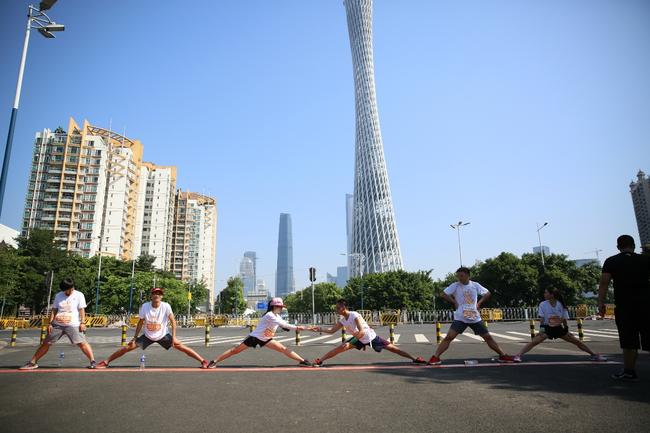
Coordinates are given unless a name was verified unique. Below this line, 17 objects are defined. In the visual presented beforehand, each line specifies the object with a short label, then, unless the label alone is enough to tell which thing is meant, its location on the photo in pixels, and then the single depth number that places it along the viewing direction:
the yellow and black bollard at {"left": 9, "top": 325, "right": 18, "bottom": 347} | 15.15
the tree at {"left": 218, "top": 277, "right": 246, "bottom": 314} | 79.25
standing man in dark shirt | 5.36
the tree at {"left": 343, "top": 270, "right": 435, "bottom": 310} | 54.53
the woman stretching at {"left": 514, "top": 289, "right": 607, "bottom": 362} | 7.97
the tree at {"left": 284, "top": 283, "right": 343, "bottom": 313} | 70.07
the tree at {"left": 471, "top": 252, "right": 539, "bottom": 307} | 49.56
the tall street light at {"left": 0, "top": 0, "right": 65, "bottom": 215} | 11.17
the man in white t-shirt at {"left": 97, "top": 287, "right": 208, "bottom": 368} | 7.20
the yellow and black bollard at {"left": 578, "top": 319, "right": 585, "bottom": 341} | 10.49
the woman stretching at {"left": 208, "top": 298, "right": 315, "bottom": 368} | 7.08
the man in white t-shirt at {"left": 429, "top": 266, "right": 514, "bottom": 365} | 7.46
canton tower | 75.62
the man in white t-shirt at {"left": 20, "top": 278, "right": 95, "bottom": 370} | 7.36
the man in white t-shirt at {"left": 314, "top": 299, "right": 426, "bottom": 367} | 7.25
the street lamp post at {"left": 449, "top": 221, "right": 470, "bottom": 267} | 46.65
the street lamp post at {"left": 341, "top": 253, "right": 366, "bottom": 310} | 75.81
